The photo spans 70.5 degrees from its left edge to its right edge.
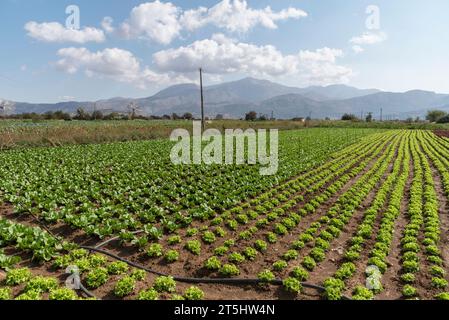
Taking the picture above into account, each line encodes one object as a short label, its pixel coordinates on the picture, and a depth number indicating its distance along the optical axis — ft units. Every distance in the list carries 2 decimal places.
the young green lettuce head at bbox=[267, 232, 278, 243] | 26.11
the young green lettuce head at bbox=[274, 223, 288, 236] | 27.96
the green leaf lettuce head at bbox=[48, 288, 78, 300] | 16.40
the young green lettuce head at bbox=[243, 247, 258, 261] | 23.30
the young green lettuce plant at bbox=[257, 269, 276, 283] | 19.93
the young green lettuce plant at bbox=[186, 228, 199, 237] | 26.96
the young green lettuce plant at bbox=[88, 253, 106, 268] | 21.35
